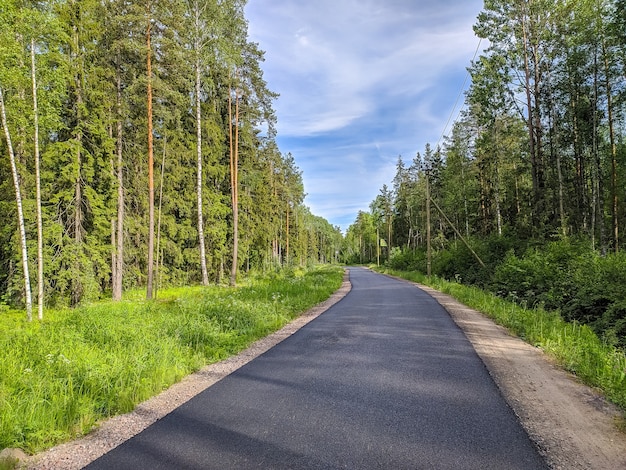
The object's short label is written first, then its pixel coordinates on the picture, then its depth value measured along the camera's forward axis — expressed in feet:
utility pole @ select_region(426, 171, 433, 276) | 85.86
